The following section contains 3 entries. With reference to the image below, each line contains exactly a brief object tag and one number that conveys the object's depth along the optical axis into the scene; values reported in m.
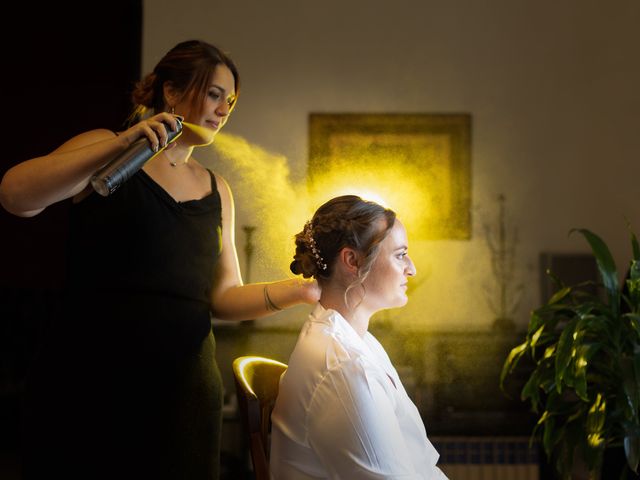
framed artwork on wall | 3.49
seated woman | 1.18
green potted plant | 2.16
